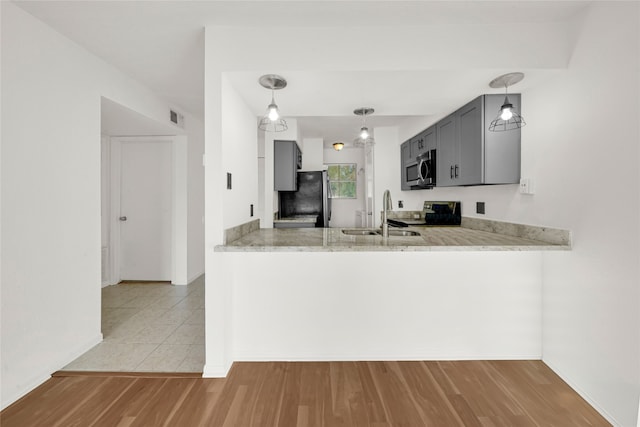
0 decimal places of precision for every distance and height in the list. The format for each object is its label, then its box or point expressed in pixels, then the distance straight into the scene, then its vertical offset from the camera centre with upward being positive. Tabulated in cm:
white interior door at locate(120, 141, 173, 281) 413 -5
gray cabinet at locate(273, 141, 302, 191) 429 +61
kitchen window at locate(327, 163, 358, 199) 630 +59
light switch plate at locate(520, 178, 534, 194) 225 +17
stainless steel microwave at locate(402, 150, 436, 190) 343 +46
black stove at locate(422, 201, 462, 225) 350 -7
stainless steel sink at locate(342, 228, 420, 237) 257 -22
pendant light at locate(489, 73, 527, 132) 206 +70
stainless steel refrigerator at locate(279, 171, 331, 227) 464 +15
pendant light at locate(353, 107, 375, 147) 272 +84
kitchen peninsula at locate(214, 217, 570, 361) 218 -73
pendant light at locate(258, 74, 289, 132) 204 +89
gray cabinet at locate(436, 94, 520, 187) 240 +52
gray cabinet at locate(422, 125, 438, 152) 340 +83
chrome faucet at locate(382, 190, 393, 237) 236 +0
